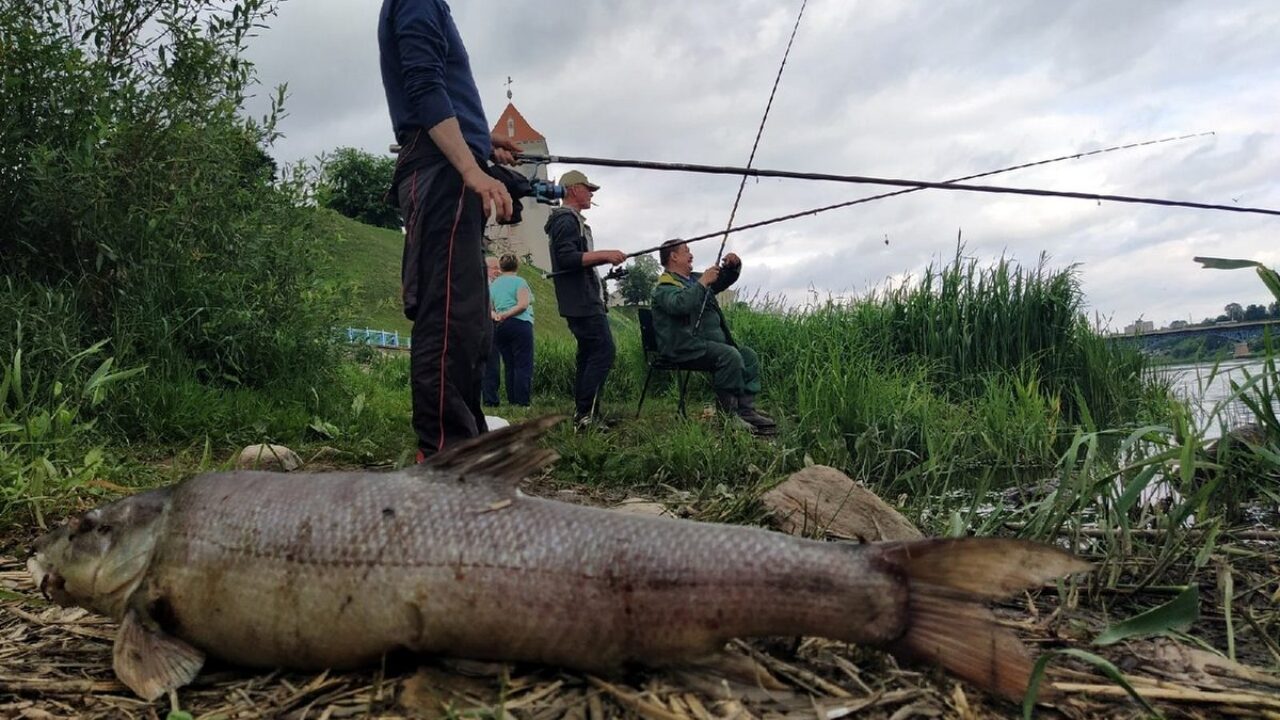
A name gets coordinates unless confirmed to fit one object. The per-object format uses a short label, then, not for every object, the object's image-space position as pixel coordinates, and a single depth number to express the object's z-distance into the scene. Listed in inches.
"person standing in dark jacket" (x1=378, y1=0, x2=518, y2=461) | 159.3
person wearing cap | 333.1
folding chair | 358.3
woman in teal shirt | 433.7
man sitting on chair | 335.3
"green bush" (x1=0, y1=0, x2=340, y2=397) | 229.1
